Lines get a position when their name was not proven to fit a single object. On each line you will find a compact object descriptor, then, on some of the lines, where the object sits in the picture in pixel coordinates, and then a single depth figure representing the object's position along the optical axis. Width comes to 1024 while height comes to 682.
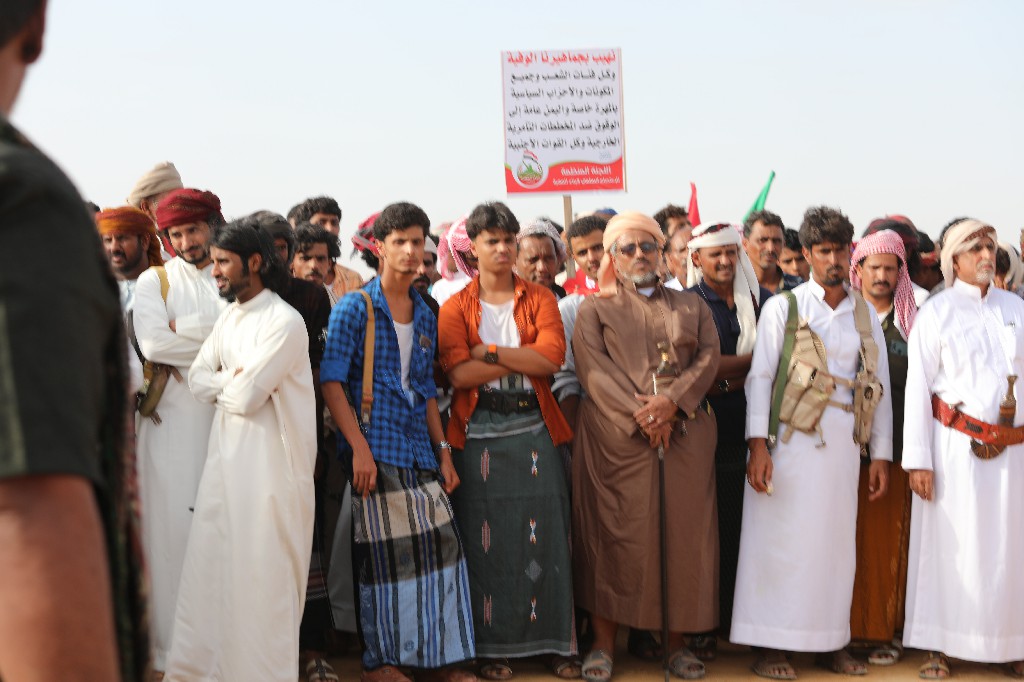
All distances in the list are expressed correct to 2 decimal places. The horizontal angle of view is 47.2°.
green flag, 9.31
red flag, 9.89
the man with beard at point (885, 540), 6.21
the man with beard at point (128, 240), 5.73
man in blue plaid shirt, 5.42
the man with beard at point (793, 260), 7.90
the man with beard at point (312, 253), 6.46
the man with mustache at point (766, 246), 7.32
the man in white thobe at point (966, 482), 5.88
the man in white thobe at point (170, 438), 5.28
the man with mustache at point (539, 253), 6.70
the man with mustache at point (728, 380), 6.28
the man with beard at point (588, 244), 7.03
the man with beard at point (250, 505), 5.02
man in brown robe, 5.78
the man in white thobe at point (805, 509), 5.87
